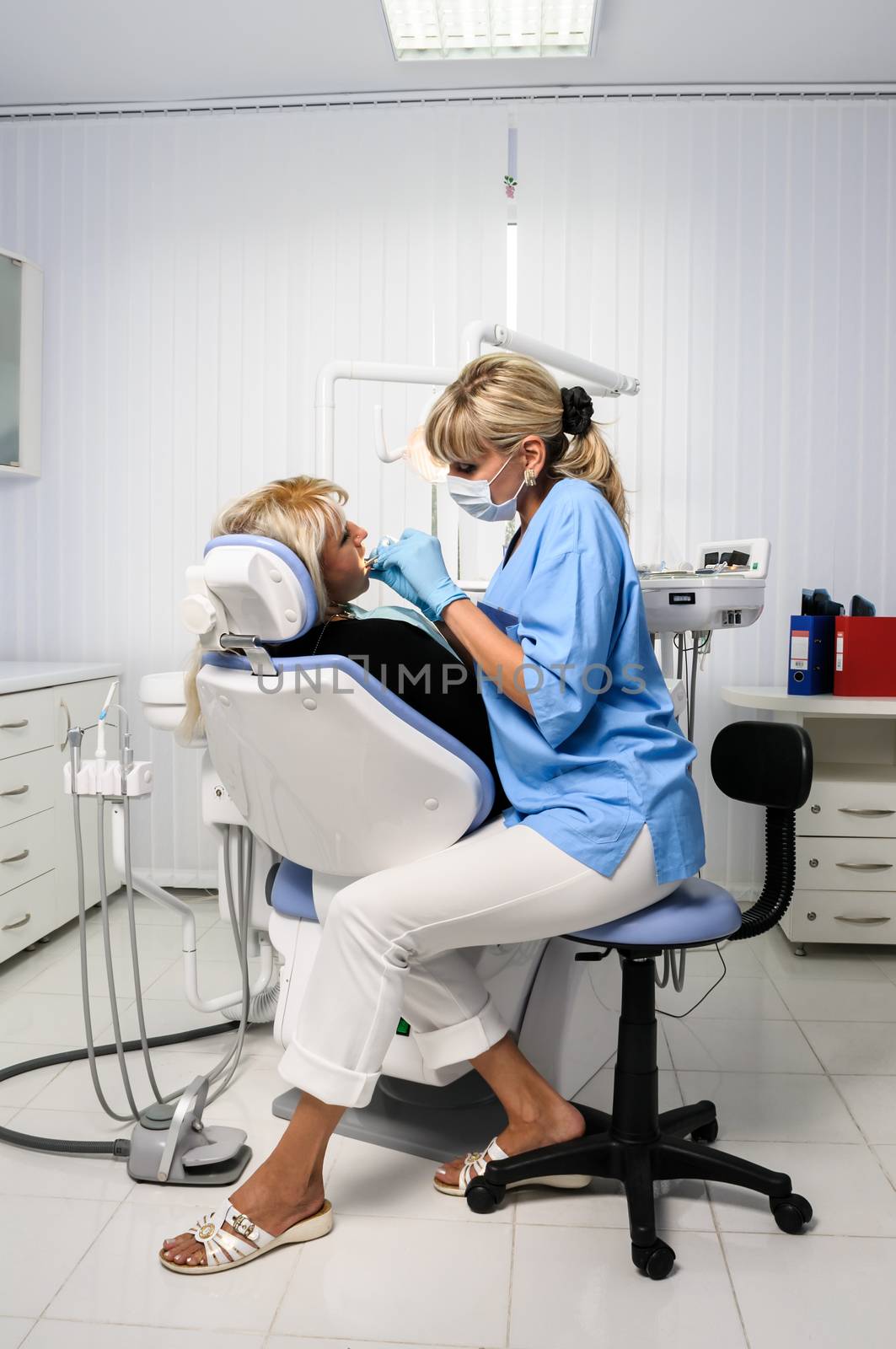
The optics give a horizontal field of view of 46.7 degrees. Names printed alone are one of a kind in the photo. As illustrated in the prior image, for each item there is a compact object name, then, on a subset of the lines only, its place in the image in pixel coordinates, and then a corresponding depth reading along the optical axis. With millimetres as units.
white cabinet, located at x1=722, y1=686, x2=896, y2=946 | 2672
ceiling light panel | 2650
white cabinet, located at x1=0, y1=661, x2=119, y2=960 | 2539
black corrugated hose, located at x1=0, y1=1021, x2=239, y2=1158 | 1672
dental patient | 1419
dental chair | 1339
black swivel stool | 1408
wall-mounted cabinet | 3064
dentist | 1377
